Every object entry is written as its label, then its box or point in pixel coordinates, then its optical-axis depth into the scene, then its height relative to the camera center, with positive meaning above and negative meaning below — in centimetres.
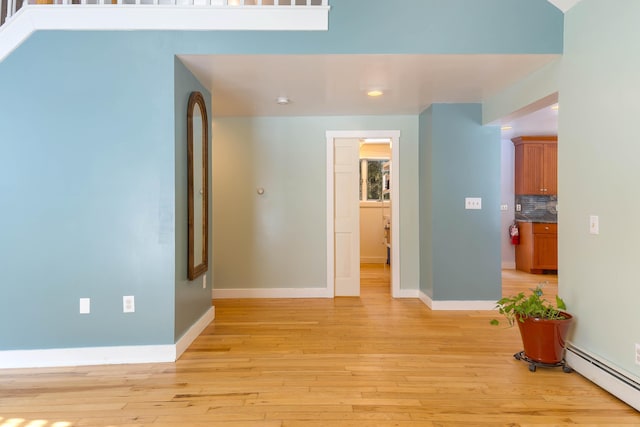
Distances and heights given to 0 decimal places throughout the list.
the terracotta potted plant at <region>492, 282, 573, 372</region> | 265 -83
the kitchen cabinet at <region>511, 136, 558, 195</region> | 645 +68
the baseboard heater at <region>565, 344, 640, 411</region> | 221 -103
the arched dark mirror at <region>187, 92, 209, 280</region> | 312 +20
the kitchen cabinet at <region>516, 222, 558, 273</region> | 624 -65
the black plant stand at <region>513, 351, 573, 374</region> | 268 -108
